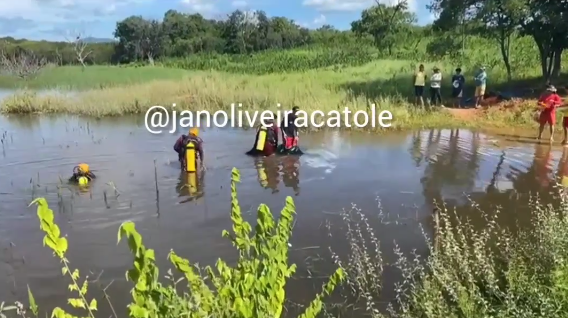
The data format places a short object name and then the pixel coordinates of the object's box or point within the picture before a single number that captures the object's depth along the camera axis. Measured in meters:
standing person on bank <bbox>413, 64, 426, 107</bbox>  19.86
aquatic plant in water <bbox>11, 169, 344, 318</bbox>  2.04
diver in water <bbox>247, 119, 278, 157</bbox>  12.92
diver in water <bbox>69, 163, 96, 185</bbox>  10.73
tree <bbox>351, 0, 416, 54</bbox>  48.53
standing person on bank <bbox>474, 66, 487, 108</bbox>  18.94
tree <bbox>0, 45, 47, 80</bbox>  30.24
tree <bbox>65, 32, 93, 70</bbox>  54.00
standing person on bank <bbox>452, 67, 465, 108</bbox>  19.88
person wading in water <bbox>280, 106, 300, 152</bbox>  13.13
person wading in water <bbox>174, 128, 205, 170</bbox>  11.04
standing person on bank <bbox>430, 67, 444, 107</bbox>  19.55
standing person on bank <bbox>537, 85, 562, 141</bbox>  13.98
